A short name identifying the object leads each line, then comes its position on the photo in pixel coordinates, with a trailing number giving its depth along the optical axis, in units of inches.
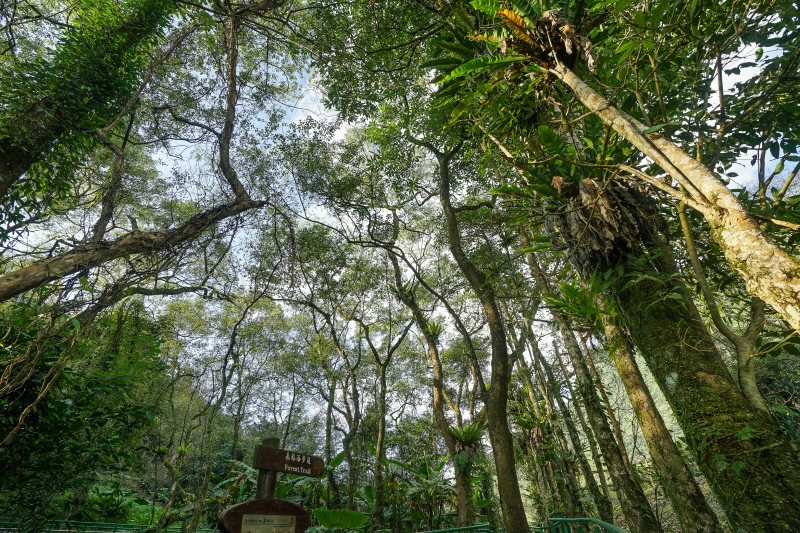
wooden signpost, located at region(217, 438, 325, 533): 116.0
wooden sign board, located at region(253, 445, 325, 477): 129.1
